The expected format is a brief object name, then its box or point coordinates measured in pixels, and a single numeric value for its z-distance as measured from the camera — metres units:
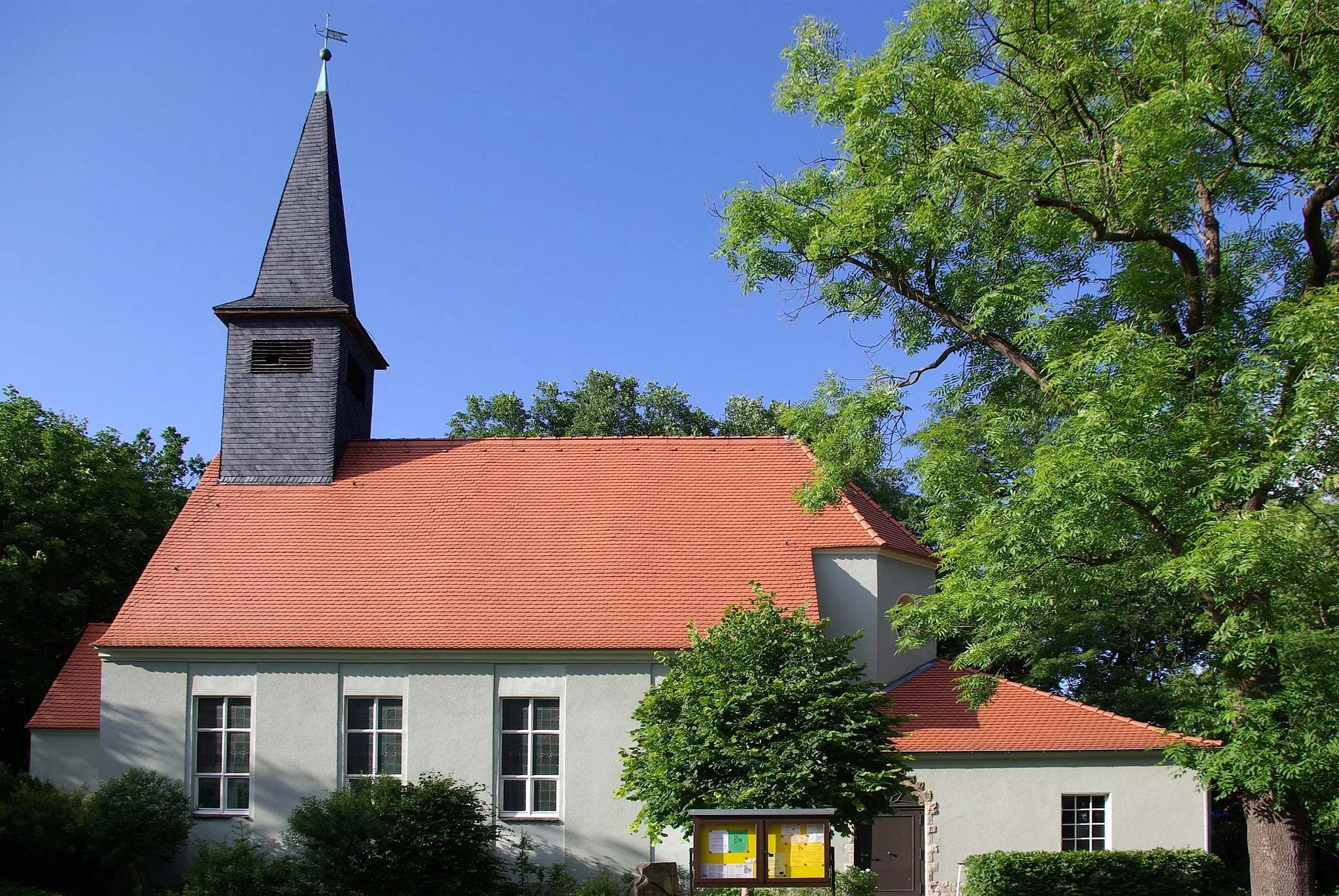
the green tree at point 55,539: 22.48
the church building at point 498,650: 17.47
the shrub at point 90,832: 15.81
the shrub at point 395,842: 14.88
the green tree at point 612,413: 36.16
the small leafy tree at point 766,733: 12.09
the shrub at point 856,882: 15.10
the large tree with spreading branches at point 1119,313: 11.38
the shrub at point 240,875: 14.91
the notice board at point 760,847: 10.23
